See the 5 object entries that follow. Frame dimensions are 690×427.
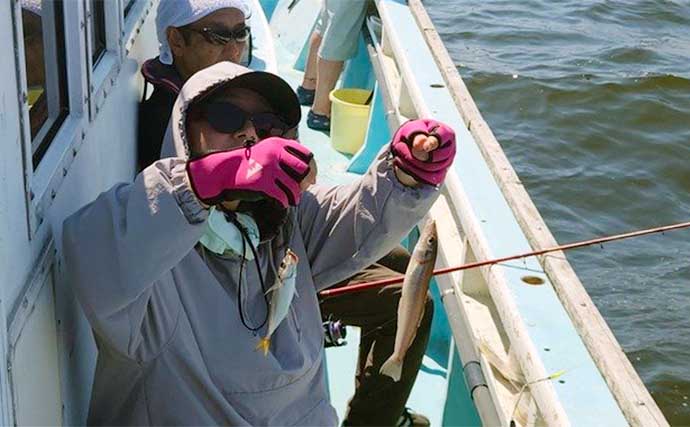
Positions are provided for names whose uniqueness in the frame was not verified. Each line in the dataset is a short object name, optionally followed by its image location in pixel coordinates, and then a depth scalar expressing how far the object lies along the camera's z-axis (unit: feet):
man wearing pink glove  6.40
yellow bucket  19.24
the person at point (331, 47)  20.57
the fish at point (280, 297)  7.59
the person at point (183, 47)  11.38
